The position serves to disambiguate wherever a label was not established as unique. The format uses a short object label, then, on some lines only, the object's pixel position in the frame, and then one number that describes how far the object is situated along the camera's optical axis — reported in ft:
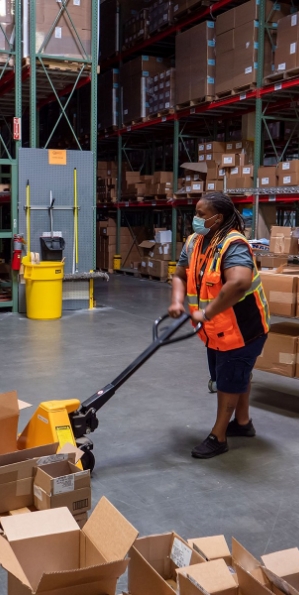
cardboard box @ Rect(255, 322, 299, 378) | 15.39
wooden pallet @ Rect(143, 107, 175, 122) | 42.81
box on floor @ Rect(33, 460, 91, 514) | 8.75
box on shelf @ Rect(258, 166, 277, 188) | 33.42
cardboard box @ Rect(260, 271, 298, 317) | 15.25
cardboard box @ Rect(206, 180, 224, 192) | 37.42
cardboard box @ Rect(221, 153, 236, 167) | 36.29
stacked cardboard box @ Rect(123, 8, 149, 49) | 45.91
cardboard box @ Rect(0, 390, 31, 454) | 10.67
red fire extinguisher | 29.53
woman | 11.72
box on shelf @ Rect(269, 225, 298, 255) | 25.79
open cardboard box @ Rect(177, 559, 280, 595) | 6.26
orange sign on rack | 30.53
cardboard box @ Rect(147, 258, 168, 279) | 45.37
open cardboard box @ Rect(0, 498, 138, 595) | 6.52
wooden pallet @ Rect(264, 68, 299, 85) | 31.86
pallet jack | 10.75
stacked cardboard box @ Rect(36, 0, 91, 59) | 29.86
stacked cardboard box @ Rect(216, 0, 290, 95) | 33.86
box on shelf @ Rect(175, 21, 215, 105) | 37.42
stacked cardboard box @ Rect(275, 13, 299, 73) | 31.37
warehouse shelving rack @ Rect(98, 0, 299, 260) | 33.73
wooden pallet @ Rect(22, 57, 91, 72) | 30.55
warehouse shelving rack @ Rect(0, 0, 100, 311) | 29.48
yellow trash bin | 28.68
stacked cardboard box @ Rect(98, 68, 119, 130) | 49.49
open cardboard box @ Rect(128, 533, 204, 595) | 6.68
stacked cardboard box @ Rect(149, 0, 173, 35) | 42.27
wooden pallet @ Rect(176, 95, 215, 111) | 38.17
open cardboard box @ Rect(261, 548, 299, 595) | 6.52
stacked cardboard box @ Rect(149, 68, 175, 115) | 42.27
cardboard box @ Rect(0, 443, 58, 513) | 9.08
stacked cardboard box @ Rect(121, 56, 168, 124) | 45.55
